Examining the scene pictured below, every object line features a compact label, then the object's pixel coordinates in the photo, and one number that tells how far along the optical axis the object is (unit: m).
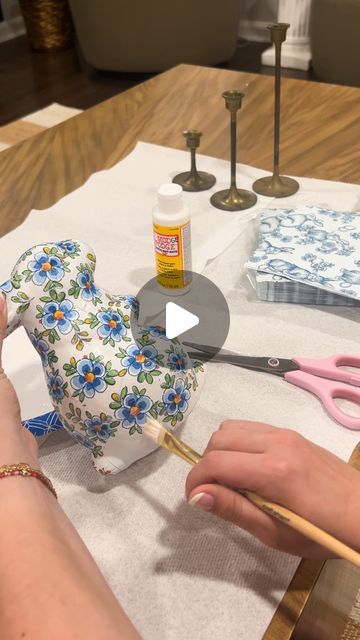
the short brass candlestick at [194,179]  1.02
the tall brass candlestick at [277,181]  0.95
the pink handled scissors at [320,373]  0.59
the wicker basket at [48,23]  3.15
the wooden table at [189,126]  1.06
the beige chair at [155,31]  2.58
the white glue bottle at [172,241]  0.72
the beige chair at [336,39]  2.25
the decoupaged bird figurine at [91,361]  0.52
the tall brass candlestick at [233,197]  0.94
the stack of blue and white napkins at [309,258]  0.73
